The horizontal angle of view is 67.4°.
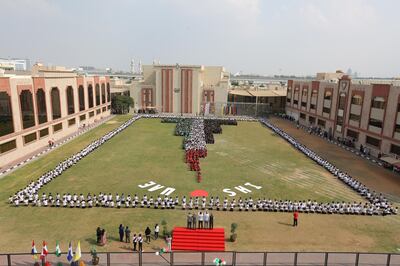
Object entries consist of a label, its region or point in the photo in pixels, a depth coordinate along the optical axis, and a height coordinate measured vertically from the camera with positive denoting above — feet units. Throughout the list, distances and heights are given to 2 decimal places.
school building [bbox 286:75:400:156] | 141.69 -17.98
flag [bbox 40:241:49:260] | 58.22 -34.61
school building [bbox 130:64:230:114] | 288.69 -15.22
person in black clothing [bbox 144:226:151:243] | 70.49 -36.68
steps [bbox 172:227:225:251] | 70.28 -38.57
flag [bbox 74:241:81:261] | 56.39 -33.57
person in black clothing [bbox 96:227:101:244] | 68.95 -36.15
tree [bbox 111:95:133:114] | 282.97 -27.02
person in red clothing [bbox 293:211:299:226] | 79.65 -36.61
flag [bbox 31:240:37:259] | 59.47 -35.41
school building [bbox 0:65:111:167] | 127.13 -18.83
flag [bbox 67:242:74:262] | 58.39 -35.00
